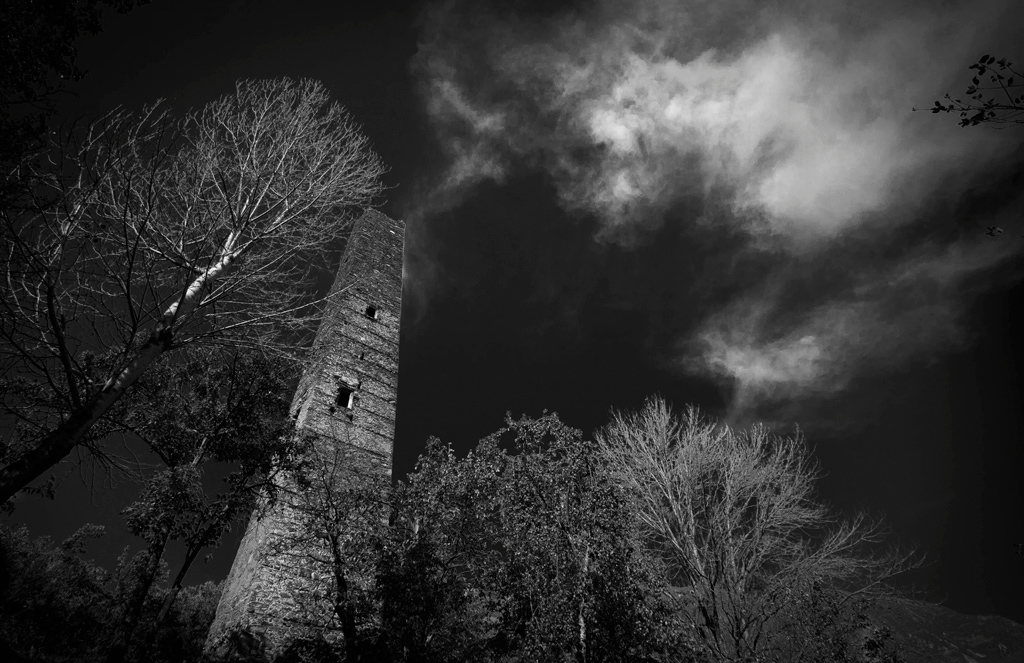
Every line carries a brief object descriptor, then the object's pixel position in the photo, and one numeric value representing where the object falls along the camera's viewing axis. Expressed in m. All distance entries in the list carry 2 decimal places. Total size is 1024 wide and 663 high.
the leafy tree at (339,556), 7.84
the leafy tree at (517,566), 7.80
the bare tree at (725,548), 9.94
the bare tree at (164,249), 4.30
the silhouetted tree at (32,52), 4.63
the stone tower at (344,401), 10.28
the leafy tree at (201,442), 7.61
